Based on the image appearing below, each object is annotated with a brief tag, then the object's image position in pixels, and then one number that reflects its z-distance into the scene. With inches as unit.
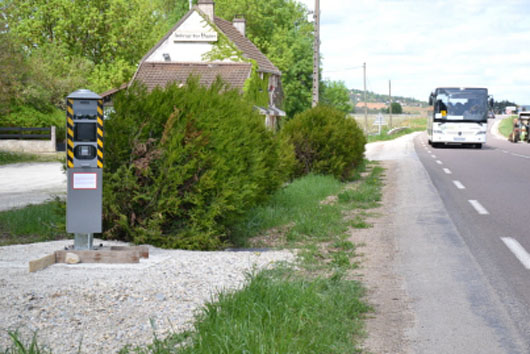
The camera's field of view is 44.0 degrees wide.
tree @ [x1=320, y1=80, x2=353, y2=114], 2807.6
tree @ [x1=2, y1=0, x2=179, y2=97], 1943.9
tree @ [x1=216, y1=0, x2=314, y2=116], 2384.4
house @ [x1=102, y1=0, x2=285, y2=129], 1544.0
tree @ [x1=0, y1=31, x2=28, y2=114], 1023.6
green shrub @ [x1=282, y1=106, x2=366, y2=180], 669.9
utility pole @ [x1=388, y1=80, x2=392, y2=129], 3481.8
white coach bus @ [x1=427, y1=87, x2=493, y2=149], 1406.3
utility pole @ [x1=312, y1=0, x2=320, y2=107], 1155.0
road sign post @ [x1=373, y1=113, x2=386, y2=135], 2353.6
